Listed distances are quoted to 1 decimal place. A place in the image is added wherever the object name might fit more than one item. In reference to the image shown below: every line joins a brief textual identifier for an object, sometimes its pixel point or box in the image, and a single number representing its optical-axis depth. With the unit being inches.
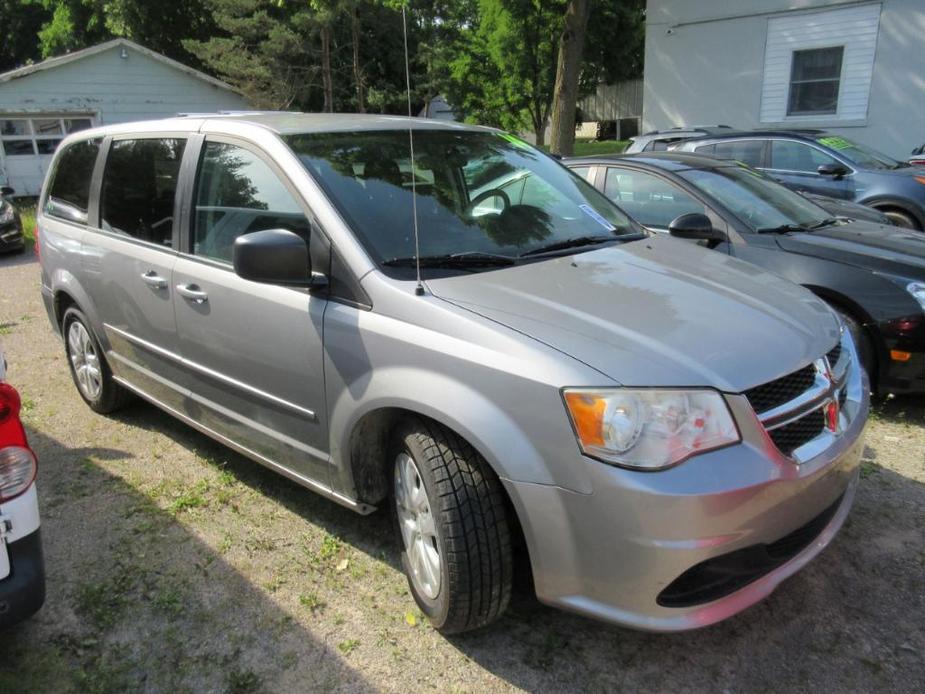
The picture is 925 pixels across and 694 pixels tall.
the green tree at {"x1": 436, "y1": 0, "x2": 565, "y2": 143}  982.4
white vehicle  93.2
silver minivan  84.0
